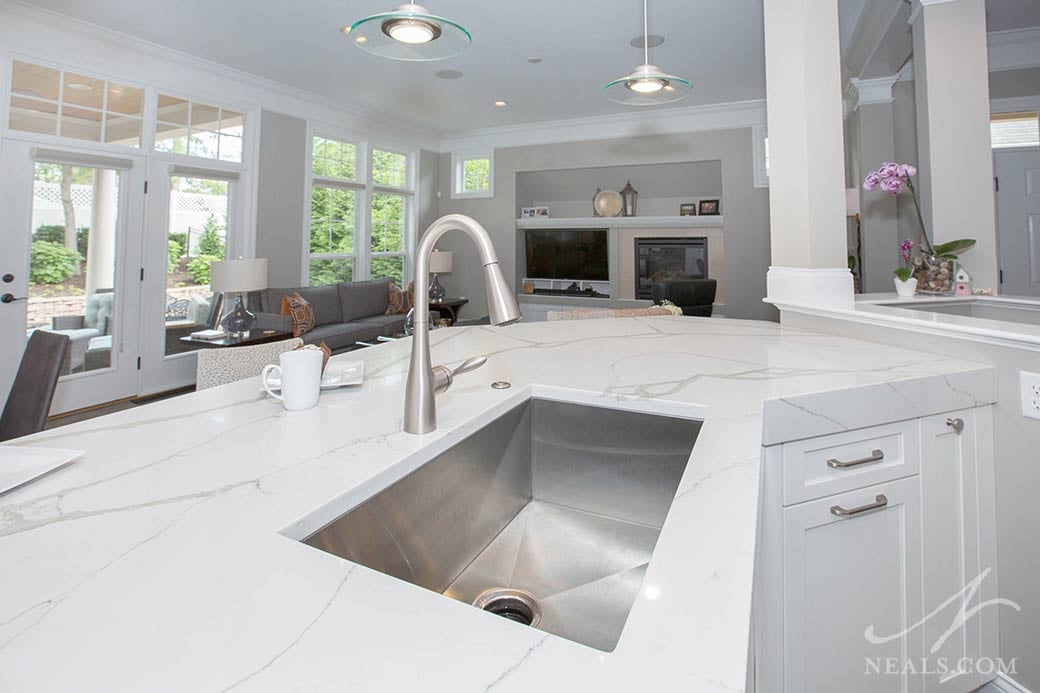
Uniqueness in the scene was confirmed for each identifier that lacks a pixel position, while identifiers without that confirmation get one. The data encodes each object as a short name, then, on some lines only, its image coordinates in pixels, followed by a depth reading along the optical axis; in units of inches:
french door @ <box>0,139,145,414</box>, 148.3
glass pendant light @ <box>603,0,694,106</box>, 110.3
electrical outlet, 51.4
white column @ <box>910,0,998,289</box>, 117.3
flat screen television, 283.3
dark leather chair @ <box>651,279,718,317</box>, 221.3
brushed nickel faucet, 35.4
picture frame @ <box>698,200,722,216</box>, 258.2
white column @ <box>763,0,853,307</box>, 85.8
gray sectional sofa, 198.4
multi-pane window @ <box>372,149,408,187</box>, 266.2
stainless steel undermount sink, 33.3
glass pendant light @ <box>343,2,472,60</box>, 71.2
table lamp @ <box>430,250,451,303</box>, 274.2
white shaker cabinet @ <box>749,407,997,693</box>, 45.3
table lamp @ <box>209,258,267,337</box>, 174.2
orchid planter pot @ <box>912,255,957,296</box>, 113.3
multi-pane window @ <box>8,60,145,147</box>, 147.9
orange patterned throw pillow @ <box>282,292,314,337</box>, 195.9
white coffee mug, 42.3
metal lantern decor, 274.8
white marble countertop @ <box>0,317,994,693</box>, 16.1
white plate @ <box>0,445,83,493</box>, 29.1
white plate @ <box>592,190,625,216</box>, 281.6
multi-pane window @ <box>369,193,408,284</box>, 269.9
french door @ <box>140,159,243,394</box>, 178.5
